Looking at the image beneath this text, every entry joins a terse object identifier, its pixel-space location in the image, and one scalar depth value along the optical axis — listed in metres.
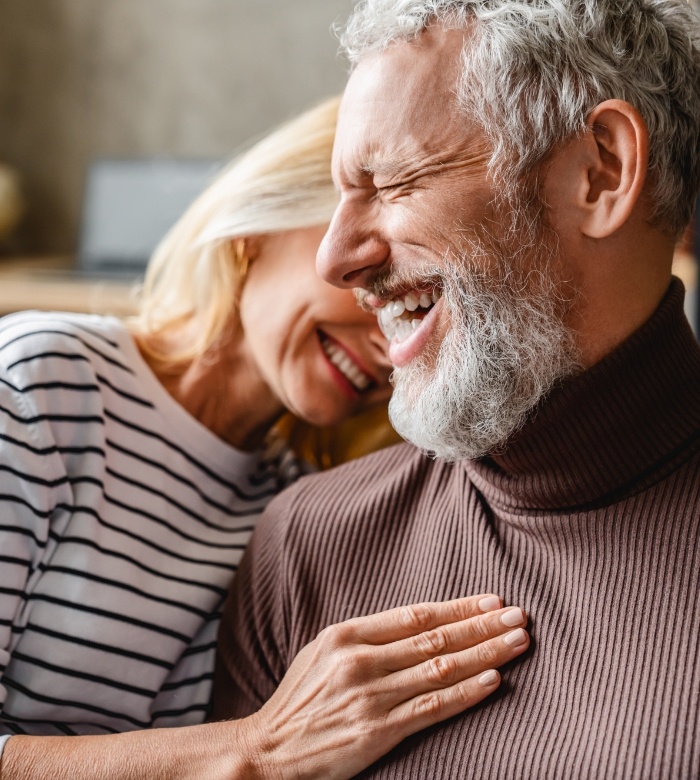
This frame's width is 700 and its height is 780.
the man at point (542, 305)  0.96
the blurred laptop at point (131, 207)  3.09
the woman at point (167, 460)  1.14
